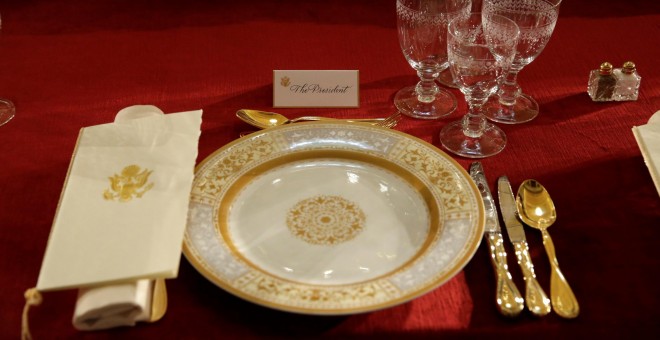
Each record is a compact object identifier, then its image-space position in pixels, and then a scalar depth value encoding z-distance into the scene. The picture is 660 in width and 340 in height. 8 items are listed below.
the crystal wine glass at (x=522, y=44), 0.91
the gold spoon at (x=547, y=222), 0.66
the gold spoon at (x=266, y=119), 0.90
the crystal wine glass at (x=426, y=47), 0.92
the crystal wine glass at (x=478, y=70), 0.82
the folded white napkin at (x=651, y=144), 0.78
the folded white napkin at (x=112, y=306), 0.60
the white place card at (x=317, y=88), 0.96
